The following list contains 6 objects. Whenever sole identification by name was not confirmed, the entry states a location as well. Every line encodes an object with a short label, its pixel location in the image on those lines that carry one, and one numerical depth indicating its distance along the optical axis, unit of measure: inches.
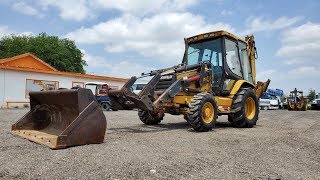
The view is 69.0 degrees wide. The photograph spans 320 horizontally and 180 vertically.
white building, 684.2
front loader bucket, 160.2
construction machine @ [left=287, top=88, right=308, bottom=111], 890.7
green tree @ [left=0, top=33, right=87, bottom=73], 1293.5
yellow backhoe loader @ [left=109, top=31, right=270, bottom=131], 234.5
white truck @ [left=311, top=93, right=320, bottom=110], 914.6
